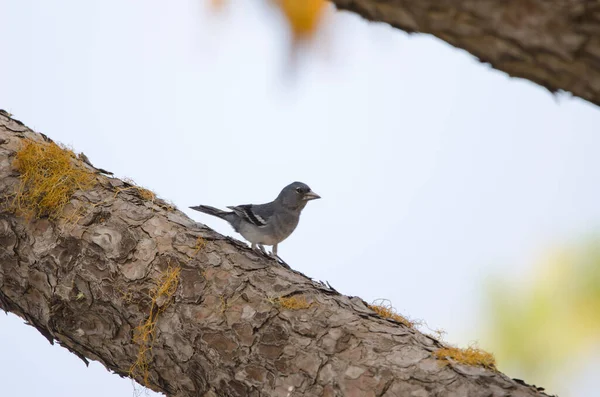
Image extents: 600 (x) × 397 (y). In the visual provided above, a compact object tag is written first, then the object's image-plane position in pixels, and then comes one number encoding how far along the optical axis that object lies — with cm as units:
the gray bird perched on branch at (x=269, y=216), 821
